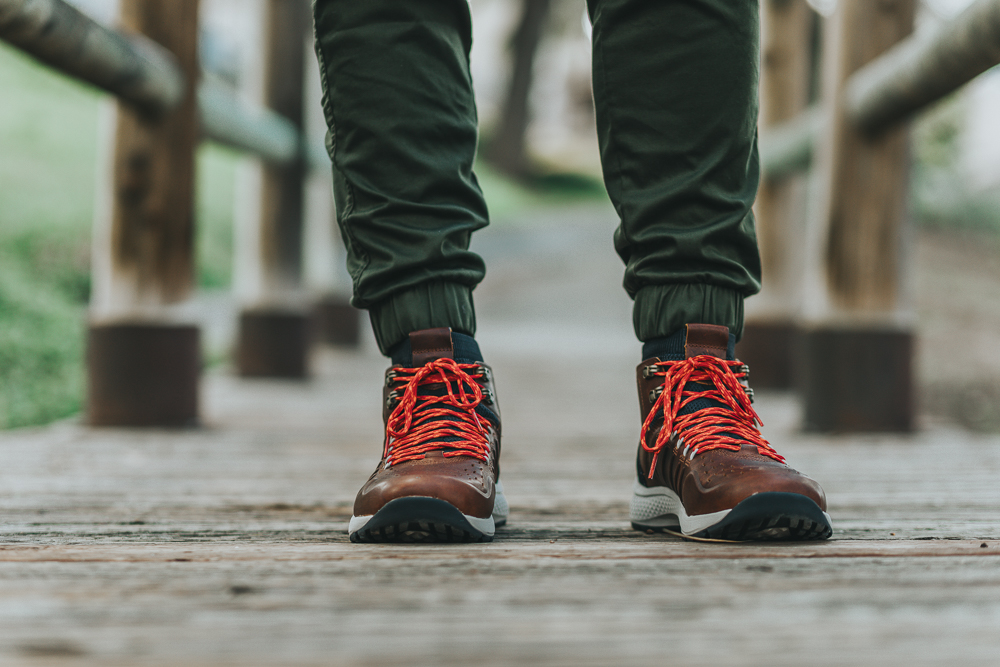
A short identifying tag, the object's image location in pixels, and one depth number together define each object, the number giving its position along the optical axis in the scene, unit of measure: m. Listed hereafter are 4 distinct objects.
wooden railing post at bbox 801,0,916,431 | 2.83
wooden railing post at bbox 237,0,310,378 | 4.49
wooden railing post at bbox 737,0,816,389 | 4.27
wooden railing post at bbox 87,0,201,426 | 2.82
